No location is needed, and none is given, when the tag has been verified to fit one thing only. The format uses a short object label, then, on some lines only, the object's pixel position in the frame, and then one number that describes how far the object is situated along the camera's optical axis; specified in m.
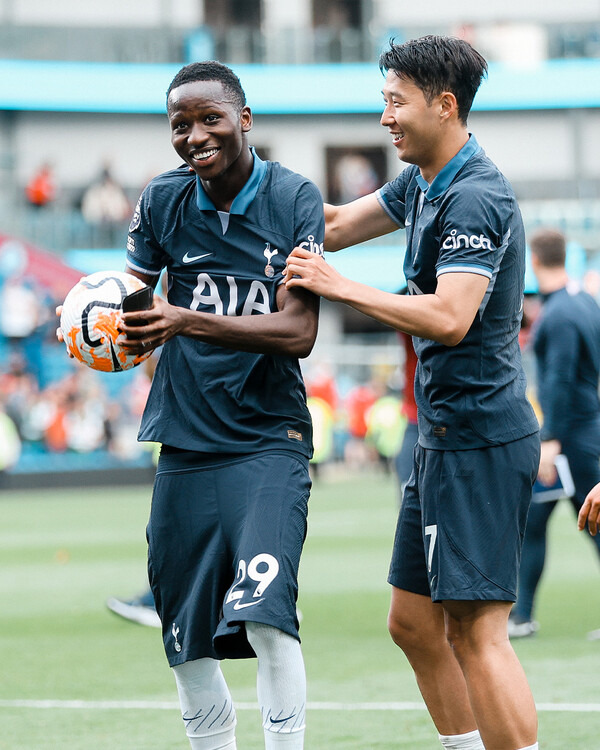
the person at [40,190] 60.72
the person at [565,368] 15.06
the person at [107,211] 61.87
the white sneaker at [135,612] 17.54
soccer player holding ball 8.22
